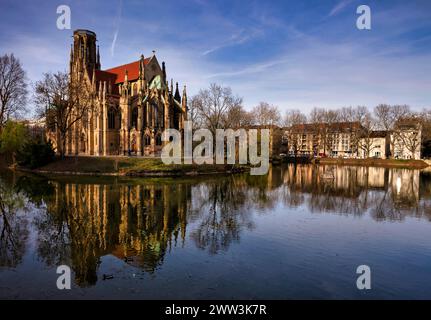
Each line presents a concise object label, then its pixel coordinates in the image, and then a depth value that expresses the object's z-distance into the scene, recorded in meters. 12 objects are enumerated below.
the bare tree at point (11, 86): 48.59
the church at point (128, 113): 61.84
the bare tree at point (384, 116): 90.11
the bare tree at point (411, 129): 83.75
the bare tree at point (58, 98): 46.12
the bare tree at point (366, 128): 87.64
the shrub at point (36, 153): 48.53
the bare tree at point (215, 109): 60.03
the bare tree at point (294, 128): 92.94
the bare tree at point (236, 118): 62.84
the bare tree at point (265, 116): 81.93
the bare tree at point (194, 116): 68.68
